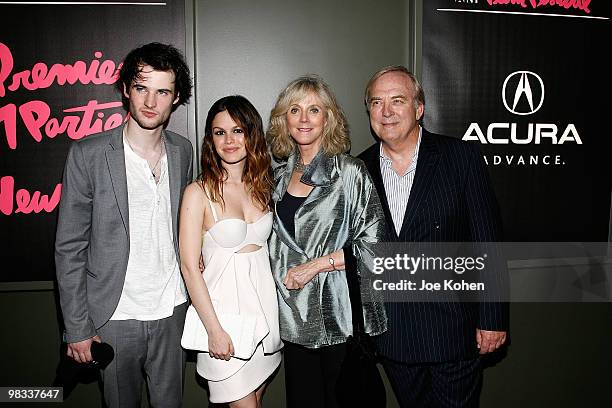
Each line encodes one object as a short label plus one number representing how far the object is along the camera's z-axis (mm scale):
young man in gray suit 2064
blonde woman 2146
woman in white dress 2041
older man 2145
